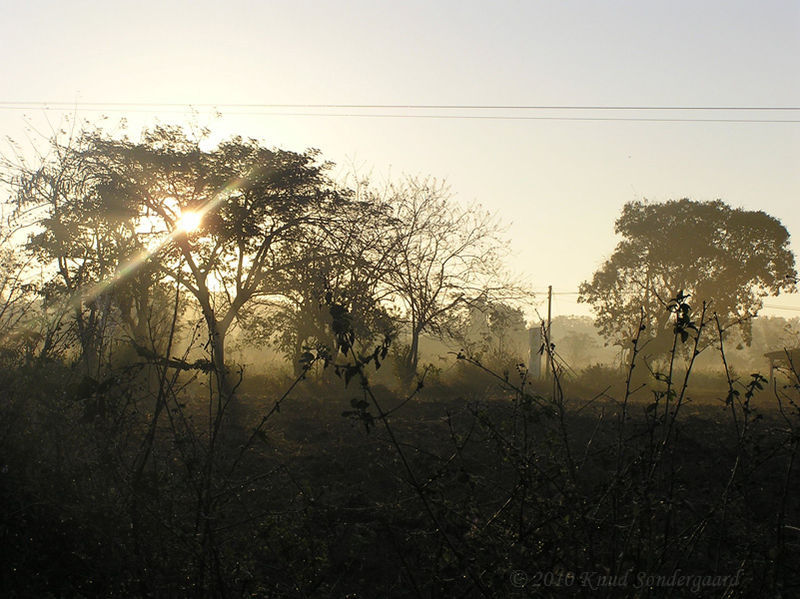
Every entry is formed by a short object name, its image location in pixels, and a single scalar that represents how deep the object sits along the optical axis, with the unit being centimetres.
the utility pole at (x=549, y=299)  3073
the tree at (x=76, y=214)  1917
